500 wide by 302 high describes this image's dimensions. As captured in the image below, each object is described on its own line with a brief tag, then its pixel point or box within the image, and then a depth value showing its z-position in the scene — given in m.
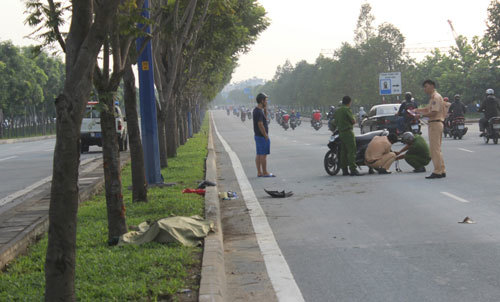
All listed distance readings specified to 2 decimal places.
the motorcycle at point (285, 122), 52.28
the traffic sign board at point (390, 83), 61.53
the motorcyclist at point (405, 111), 25.47
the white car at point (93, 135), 29.78
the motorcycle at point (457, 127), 27.02
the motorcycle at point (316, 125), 48.63
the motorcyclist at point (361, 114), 44.09
